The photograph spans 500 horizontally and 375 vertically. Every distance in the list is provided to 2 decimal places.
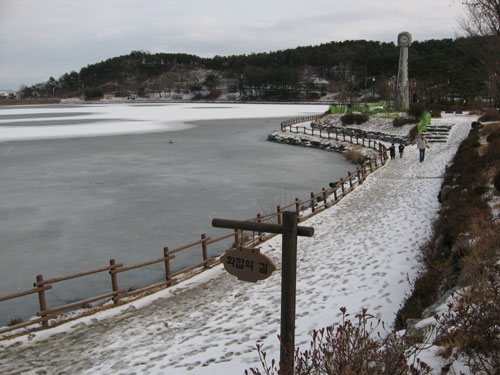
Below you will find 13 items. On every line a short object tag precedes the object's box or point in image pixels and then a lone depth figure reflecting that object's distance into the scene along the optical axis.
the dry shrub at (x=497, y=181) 11.52
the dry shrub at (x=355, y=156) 31.02
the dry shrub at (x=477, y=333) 4.14
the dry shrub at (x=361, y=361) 3.88
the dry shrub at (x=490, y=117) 34.02
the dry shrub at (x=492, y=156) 15.36
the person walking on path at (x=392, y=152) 27.34
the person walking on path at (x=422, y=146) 24.84
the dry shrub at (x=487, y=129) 25.16
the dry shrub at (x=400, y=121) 39.94
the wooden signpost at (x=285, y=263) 4.30
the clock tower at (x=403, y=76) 45.94
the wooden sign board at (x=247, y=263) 4.79
